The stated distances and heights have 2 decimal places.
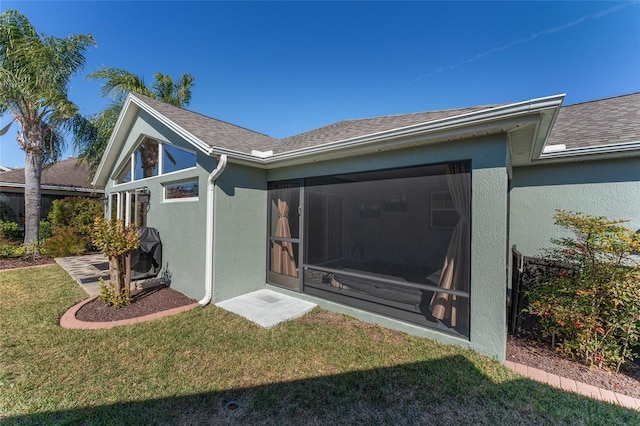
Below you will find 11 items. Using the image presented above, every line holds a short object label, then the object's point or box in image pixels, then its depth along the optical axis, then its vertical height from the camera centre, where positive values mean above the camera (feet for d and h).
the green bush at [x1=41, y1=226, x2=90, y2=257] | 34.30 -4.91
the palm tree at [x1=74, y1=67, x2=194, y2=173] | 39.22 +14.40
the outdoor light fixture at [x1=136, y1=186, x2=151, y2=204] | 23.91 +1.33
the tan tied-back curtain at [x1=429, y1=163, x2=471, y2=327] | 12.81 -2.55
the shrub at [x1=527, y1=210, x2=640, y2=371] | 10.38 -3.65
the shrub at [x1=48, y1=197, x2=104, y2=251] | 37.99 -1.19
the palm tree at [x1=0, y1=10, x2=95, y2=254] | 29.14 +14.29
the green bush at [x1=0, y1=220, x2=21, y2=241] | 39.79 -3.61
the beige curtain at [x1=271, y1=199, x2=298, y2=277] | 19.74 -3.02
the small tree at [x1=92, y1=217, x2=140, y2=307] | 16.10 -2.49
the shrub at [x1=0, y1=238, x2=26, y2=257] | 32.76 -5.54
